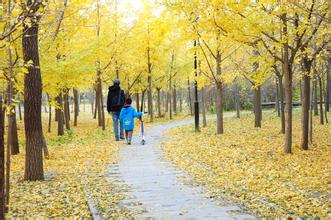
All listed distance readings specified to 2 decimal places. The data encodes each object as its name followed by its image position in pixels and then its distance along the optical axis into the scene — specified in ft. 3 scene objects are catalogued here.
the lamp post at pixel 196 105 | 56.95
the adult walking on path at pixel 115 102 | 49.17
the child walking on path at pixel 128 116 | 44.62
